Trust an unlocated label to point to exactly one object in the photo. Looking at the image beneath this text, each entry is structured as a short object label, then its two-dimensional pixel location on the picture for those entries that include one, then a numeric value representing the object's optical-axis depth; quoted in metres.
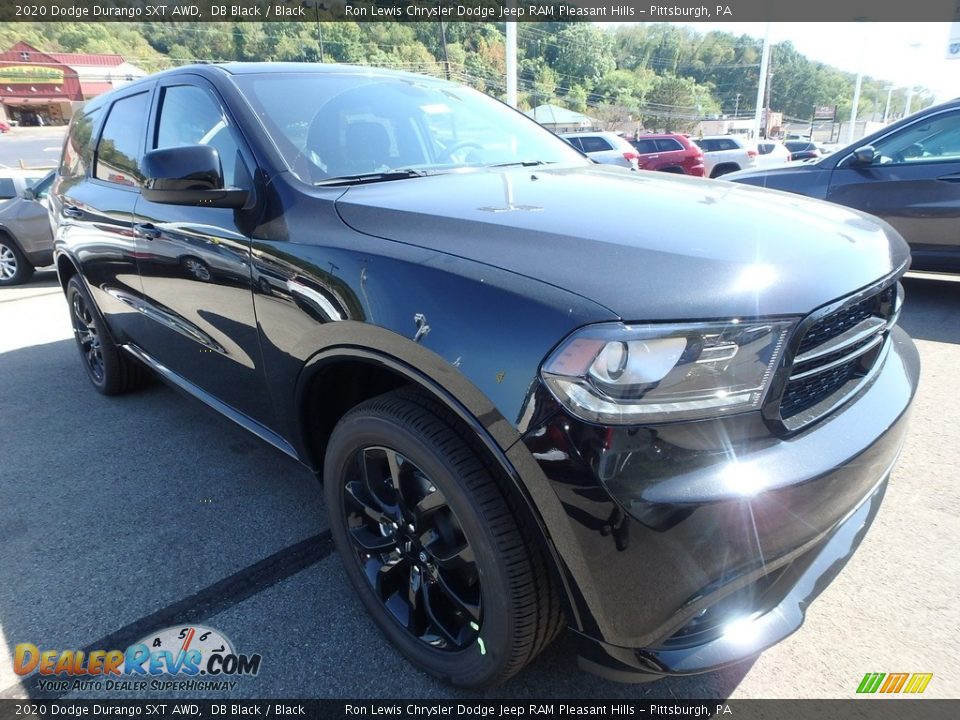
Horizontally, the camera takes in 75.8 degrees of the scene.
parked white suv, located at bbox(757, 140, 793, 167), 19.02
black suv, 1.27
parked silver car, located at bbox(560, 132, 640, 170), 14.86
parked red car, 17.23
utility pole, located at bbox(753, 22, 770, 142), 31.46
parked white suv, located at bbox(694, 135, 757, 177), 18.09
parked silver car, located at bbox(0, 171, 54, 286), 8.02
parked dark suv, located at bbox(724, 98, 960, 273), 4.90
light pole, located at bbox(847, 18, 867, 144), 42.58
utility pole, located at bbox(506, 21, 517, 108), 16.88
